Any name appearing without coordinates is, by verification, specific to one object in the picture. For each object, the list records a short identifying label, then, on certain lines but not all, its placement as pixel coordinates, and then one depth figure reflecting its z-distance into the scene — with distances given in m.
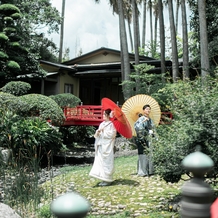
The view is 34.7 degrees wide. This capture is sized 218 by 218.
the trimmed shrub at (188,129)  4.54
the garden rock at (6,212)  3.81
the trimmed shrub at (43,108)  13.22
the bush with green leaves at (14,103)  12.49
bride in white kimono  7.00
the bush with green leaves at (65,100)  17.09
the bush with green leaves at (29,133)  11.22
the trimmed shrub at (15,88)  16.16
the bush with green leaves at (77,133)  17.72
